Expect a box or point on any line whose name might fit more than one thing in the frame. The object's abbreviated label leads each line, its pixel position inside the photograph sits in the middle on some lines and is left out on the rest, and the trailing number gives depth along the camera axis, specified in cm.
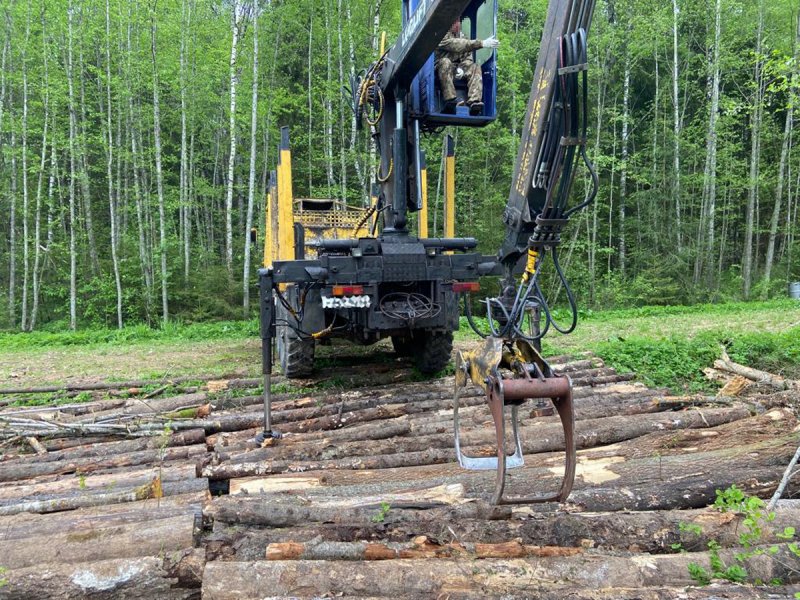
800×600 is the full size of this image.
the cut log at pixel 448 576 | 236
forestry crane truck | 307
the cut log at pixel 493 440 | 444
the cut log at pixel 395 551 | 265
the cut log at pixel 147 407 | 564
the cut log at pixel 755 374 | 597
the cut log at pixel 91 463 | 428
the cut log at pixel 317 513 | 304
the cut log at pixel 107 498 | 345
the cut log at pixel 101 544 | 264
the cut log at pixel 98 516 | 297
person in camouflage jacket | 552
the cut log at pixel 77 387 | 690
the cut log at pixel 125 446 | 466
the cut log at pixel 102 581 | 237
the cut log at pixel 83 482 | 381
